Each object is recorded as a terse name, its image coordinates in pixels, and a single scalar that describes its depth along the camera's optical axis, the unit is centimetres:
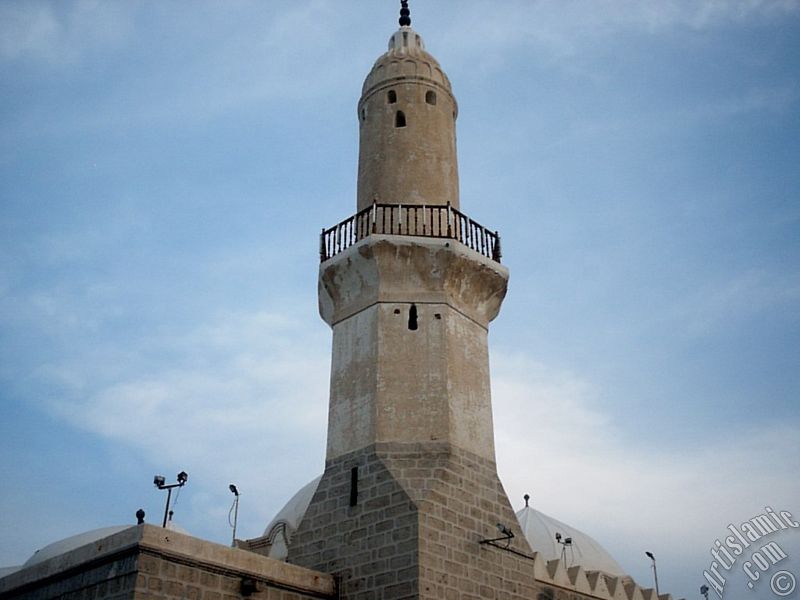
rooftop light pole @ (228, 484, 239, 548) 1917
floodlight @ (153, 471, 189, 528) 1187
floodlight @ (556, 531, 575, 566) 1900
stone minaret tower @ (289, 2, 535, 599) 1114
